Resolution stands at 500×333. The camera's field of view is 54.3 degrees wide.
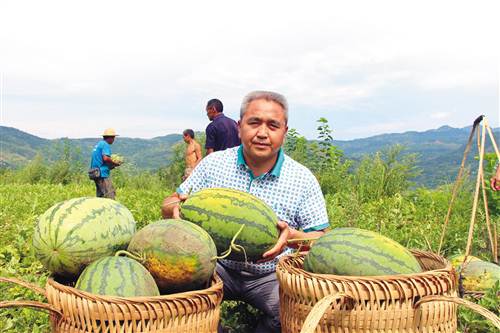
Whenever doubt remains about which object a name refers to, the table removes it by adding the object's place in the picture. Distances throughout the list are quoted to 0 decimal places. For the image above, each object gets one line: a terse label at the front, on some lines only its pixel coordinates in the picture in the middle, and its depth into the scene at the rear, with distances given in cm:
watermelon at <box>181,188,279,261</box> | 235
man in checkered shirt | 286
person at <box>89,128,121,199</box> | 941
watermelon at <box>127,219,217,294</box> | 198
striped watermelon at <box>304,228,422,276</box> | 202
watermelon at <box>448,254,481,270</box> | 380
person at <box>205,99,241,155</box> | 798
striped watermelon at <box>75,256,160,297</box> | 182
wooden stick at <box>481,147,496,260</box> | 323
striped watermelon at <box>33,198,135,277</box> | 207
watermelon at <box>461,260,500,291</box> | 354
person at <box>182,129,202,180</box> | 1125
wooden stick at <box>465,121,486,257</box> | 254
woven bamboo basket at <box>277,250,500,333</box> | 183
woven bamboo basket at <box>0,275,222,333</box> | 175
